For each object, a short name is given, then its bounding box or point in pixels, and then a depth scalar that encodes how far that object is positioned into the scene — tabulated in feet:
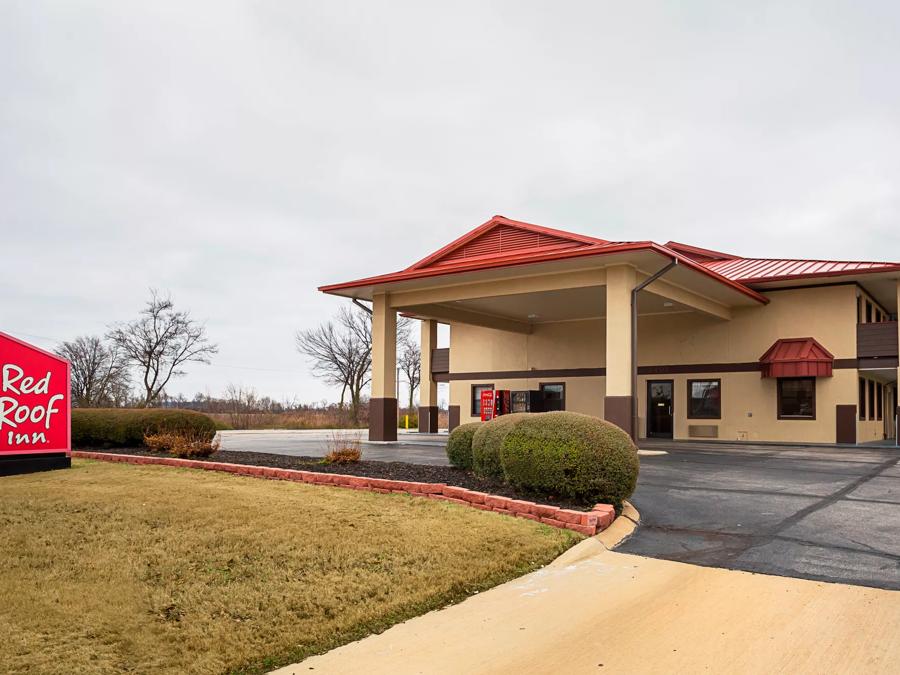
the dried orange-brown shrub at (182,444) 44.19
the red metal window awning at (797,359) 76.54
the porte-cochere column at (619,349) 61.93
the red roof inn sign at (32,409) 38.29
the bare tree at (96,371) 145.79
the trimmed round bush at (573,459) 28.84
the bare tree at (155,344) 155.63
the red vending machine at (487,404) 100.58
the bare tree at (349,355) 168.96
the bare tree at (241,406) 136.26
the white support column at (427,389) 116.47
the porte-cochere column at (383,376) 79.92
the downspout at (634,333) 62.08
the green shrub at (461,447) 38.63
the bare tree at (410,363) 204.33
